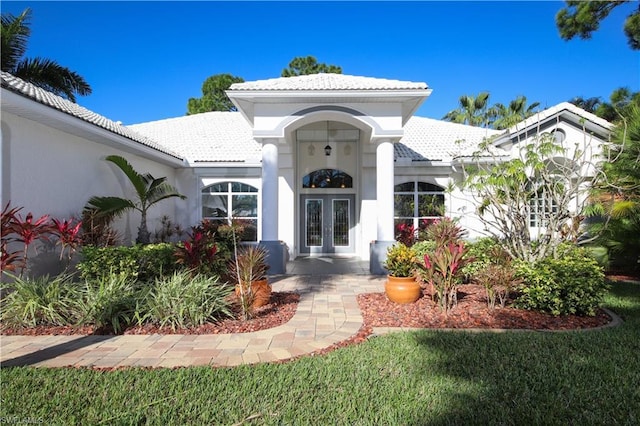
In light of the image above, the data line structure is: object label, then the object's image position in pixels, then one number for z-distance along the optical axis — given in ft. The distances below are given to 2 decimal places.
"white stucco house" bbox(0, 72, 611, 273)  24.48
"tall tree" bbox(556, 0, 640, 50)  33.71
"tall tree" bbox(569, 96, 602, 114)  88.02
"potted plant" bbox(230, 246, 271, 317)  19.98
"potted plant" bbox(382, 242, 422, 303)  22.72
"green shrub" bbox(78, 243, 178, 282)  23.81
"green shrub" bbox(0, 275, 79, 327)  18.12
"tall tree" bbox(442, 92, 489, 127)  107.55
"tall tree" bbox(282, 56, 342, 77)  105.40
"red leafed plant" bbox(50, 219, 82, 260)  22.65
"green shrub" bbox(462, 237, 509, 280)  25.27
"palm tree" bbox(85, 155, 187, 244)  27.99
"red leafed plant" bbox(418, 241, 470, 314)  21.03
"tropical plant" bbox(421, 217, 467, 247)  27.34
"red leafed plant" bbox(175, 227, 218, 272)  25.16
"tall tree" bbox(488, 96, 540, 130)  94.58
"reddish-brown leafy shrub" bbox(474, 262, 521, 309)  20.43
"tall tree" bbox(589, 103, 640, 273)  26.61
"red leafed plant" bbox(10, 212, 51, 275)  19.57
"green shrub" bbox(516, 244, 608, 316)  19.38
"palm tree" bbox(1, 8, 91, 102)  51.42
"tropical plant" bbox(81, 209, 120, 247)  26.16
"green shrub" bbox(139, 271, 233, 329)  18.43
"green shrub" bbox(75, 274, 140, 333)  18.29
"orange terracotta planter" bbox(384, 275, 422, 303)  22.68
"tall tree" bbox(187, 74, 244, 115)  106.63
